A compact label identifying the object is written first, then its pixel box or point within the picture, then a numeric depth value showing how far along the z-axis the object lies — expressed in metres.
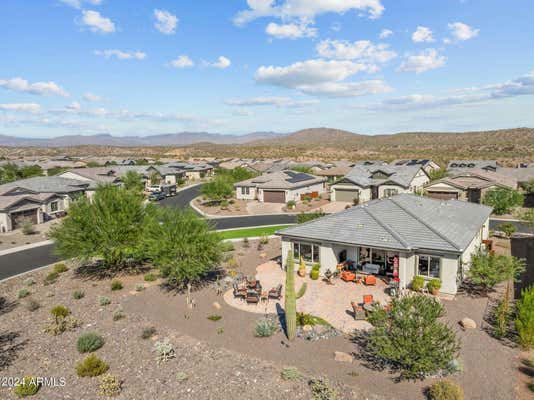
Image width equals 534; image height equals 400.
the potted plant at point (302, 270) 24.89
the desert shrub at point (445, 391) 11.83
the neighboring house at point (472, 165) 70.44
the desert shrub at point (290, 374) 13.62
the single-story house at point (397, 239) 21.27
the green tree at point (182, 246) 21.62
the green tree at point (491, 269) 20.31
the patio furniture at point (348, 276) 23.38
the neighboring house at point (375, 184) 54.59
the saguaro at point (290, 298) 16.33
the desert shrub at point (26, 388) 13.12
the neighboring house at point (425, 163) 81.43
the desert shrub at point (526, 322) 15.06
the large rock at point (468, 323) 17.31
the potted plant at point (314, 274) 24.14
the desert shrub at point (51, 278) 26.04
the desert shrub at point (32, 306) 21.11
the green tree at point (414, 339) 13.08
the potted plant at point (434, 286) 21.02
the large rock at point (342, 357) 14.91
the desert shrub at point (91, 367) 14.27
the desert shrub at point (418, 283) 21.29
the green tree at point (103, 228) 25.09
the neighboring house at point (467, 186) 49.00
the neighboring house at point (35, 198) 43.25
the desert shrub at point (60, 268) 28.13
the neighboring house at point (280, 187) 56.97
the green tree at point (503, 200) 43.16
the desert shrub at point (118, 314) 19.50
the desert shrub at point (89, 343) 16.17
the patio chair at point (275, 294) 21.45
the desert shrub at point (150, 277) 25.45
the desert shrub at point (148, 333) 17.28
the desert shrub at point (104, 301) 21.47
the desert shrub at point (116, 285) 23.97
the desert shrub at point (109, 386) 13.02
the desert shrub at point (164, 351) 15.25
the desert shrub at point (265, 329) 17.11
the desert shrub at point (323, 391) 12.37
